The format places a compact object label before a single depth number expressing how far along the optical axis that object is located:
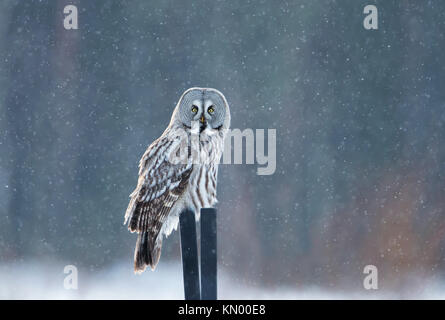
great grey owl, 7.77
